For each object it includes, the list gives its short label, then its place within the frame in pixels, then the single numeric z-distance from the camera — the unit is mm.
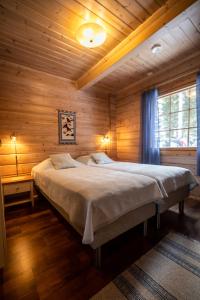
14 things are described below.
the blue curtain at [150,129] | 3350
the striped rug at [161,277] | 1048
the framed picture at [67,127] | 3350
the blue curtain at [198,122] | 2633
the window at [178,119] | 2943
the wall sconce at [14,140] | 2736
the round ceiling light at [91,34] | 1798
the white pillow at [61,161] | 2766
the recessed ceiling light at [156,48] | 2385
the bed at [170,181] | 1841
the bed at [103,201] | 1206
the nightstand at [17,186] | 2336
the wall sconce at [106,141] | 4180
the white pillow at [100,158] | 3383
